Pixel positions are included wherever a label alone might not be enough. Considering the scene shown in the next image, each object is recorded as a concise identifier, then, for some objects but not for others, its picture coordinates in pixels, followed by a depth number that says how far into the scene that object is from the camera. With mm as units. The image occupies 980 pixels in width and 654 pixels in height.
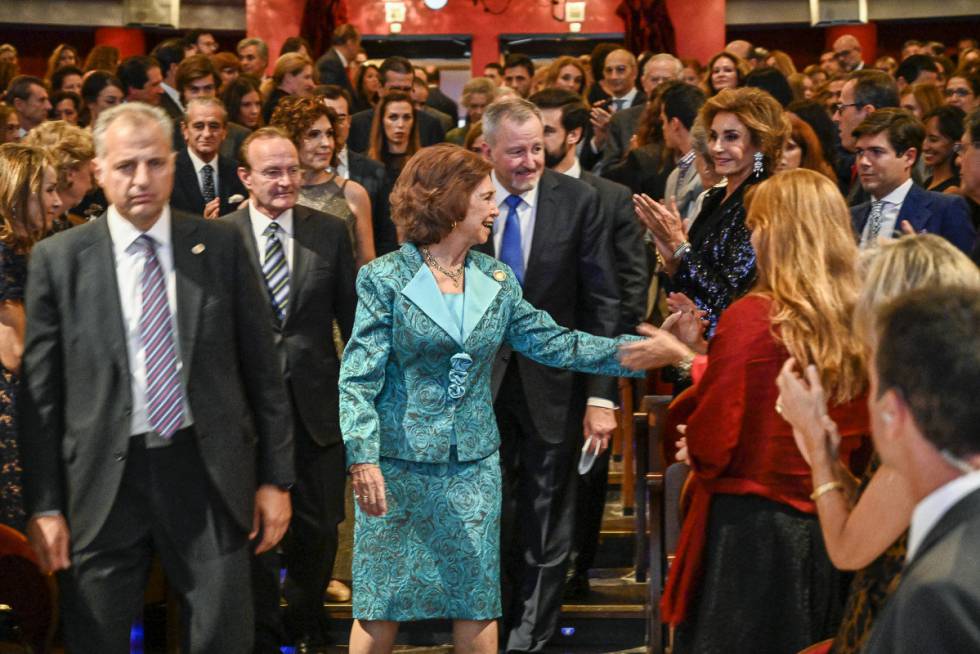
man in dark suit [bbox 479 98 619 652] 4828
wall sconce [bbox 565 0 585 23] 16844
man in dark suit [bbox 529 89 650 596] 5105
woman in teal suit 3816
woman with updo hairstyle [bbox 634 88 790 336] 4406
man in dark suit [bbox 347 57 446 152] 8219
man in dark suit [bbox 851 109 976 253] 5211
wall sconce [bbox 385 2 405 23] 17297
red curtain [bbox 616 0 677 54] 16766
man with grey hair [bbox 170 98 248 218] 6316
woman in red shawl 3146
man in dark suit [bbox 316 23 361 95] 10680
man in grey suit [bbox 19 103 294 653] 3342
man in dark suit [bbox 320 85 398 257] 6262
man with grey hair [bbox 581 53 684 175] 8008
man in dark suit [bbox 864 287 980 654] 1638
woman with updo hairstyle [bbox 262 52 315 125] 8984
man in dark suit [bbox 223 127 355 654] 4859
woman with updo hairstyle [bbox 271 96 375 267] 5664
